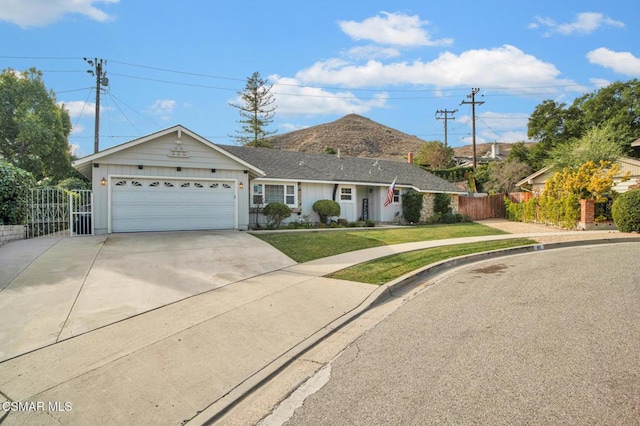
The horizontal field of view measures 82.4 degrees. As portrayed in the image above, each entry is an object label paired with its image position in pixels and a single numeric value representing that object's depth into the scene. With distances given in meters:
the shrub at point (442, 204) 24.09
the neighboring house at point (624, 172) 23.94
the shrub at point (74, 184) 21.14
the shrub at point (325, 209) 19.89
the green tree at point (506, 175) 35.44
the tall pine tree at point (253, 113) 45.78
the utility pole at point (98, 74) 23.23
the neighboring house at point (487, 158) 59.38
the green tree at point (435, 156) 52.39
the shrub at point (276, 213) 17.91
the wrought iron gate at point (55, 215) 12.95
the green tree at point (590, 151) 24.45
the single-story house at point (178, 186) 13.48
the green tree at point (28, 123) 25.28
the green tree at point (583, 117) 37.31
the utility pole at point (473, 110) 35.88
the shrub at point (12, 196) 11.30
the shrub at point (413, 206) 22.91
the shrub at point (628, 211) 15.66
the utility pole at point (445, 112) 54.37
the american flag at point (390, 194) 21.34
